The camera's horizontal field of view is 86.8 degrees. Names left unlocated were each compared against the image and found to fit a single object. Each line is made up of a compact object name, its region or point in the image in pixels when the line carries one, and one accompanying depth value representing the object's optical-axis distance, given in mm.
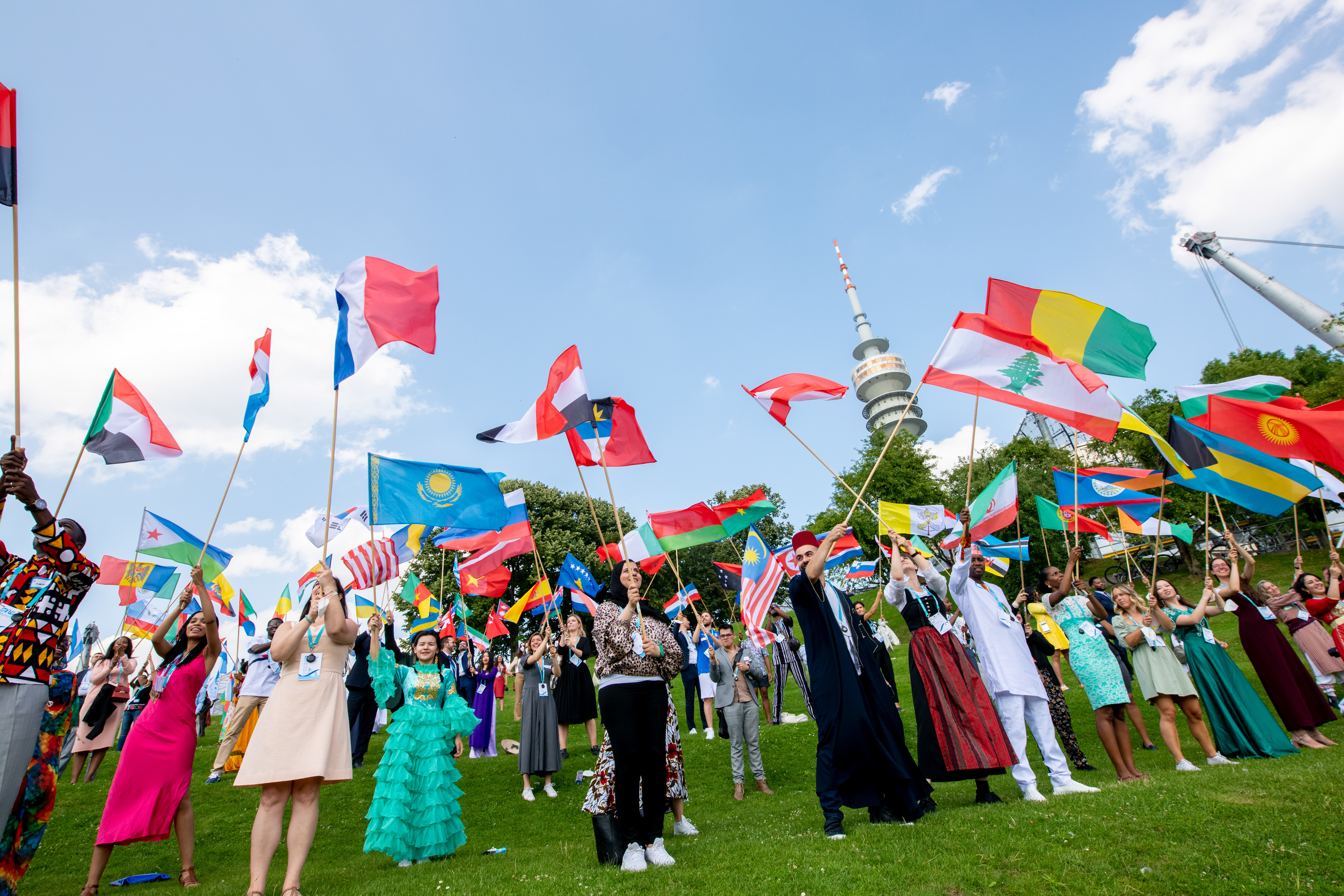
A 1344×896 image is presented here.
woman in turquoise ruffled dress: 7027
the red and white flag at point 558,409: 8352
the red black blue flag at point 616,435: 9398
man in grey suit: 10117
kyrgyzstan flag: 8992
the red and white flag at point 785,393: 9352
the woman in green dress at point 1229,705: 8305
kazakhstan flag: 8844
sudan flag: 7363
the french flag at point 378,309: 7492
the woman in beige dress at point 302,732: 5062
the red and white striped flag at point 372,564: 9703
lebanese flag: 7699
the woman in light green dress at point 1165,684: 8008
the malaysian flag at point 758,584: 11211
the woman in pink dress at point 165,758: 5895
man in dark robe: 6109
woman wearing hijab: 5516
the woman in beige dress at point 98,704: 11945
